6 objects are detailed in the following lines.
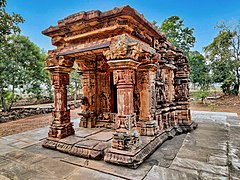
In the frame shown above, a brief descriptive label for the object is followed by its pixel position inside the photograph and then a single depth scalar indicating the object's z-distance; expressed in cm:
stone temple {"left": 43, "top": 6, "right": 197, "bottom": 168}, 302
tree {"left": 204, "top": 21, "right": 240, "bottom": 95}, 1639
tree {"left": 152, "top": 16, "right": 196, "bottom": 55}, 1620
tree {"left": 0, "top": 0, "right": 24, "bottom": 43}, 732
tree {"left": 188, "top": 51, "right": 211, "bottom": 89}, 1809
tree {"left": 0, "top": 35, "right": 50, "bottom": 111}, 1065
